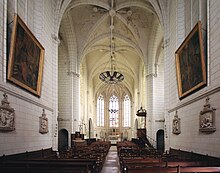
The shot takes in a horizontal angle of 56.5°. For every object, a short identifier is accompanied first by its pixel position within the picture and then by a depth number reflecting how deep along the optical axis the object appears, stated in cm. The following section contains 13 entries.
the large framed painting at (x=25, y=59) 645
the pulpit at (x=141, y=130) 1705
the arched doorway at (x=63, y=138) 1728
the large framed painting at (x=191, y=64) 682
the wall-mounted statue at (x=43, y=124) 884
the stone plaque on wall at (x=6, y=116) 584
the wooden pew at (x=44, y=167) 458
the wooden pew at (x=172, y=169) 403
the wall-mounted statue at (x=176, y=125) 906
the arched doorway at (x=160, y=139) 1762
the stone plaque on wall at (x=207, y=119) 609
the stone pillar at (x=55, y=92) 1078
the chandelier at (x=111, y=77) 1929
